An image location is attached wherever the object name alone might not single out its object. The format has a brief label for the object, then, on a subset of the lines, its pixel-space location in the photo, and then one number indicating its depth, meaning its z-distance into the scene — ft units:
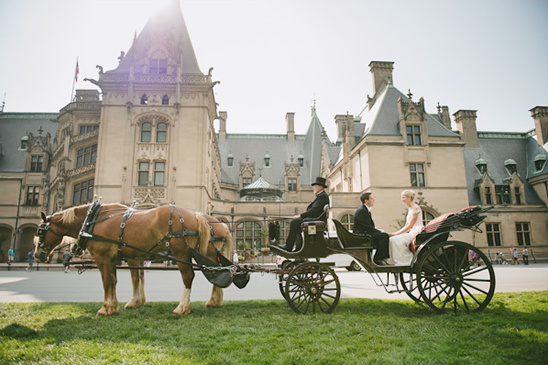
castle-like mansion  89.61
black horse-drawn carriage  19.31
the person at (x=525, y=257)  86.99
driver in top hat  21.49
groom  20.83
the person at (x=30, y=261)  76.21
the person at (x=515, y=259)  89.03
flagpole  103.01
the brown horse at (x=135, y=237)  21.13
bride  20.90
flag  102.94
